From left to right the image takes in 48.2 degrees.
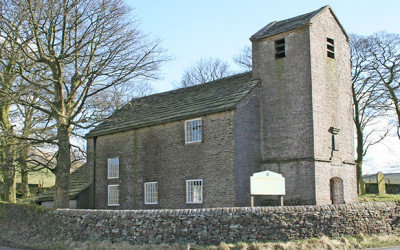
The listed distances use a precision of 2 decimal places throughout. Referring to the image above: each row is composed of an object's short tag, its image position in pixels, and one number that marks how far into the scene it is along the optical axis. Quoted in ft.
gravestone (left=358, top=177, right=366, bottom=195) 119.85
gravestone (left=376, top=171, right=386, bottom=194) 116.79
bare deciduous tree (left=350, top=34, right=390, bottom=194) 130.21
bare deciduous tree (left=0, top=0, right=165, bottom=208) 72.90
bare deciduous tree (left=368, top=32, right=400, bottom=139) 127.13
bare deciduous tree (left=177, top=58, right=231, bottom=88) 187.38
